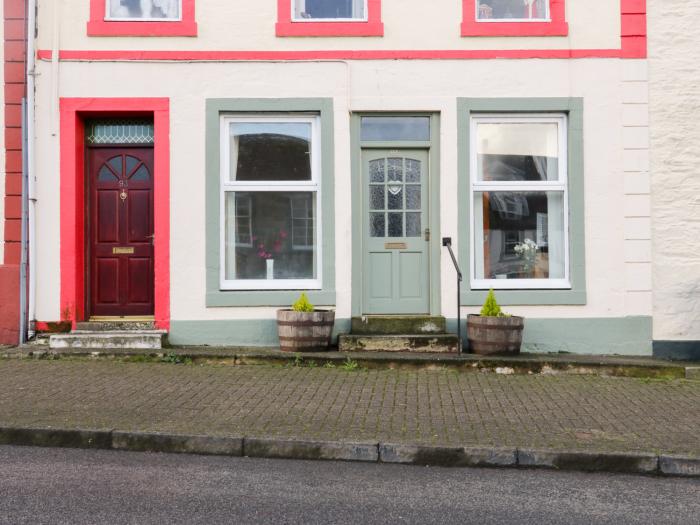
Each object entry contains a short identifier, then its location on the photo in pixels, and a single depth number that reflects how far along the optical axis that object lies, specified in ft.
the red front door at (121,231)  32.35
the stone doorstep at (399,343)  29.86
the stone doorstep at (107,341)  30.04
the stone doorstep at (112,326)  31.07
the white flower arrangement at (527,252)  32.19
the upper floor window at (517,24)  31.22
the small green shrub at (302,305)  29.76
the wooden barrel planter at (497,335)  28.84
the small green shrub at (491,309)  29.48
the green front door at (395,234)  31.78
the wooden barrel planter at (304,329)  29.35
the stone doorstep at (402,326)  30.66
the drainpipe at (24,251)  30.68
